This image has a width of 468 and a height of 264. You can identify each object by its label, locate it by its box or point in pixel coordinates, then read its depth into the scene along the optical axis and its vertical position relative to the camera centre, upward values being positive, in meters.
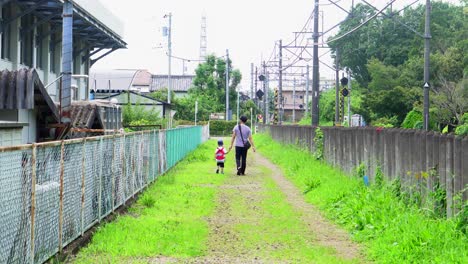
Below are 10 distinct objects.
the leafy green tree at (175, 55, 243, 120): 81.94 +5.62
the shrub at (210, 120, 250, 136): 75.06 +0.37
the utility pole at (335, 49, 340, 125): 50.81 +2.28
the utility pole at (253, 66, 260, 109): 85.88 +6.65
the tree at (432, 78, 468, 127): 44.75 +1.87
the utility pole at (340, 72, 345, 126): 55.12 +1.70
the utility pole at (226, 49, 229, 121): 74.06 +4.93
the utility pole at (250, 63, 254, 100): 89.88 +6.84
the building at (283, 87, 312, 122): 134.25 +6.11
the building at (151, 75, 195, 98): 97.06 +6.83
